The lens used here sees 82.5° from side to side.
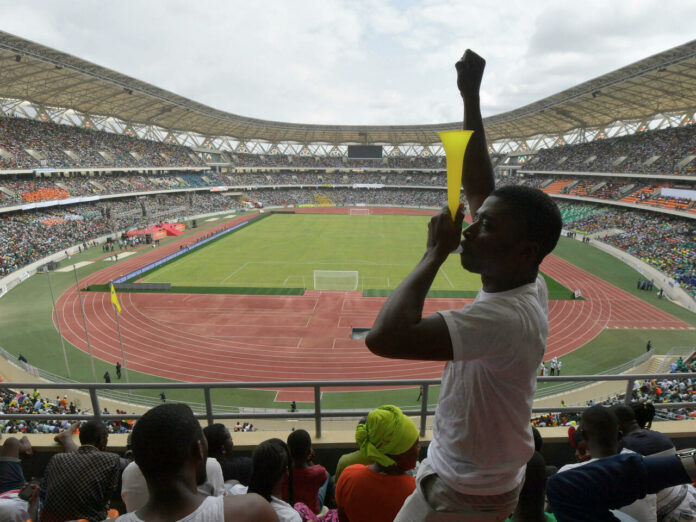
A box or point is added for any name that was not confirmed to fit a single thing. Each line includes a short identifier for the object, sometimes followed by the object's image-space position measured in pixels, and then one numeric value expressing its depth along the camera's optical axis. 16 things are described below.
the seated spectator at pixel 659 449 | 2.47
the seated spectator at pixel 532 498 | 2.11
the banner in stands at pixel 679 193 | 31.02
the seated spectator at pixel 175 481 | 1.65
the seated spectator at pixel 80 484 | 2.58
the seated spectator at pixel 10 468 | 3.24
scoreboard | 80.75
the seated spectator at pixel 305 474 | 3.13
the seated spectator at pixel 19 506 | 2.77
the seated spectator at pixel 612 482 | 1.53
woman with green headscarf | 2.19
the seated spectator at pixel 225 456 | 3.37
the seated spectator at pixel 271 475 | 2.34
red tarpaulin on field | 39.25
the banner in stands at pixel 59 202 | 33.69
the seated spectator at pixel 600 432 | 2.39
